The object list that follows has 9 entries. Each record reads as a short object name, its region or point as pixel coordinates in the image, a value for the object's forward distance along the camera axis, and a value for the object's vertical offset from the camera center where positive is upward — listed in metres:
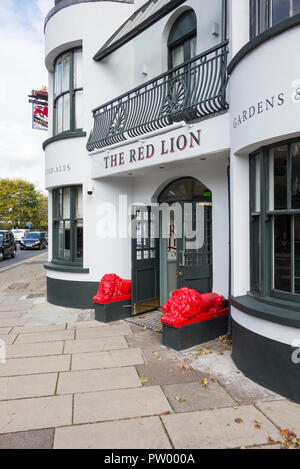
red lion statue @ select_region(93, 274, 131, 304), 6.98 -1.19
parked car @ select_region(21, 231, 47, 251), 33.81 -0.79
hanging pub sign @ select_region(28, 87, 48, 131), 11.80 +4.23
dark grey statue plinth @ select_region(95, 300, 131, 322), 6.95 -1.60
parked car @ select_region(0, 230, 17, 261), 22.94 -0.79
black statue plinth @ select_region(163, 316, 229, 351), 5.31 -1.62
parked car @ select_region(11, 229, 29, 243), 46.10 -0.06
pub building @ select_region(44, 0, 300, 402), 3.99 +1.26
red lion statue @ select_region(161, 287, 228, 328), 5.36 -1.23
